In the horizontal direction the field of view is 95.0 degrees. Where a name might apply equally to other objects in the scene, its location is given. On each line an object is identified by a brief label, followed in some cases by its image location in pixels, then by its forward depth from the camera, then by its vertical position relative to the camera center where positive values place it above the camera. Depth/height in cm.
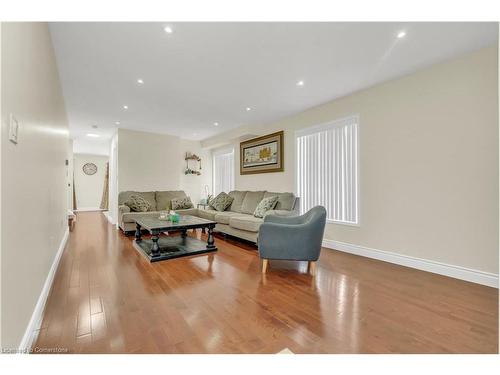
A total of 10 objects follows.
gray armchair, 267 -60
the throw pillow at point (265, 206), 411 -30
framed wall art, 480 +80
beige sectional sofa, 396 -48
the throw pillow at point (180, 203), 571 -36
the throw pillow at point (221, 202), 539 -31
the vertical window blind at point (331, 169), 364 +36
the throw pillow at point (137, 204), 516 -35
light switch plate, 116 +31
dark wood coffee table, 326 -94
